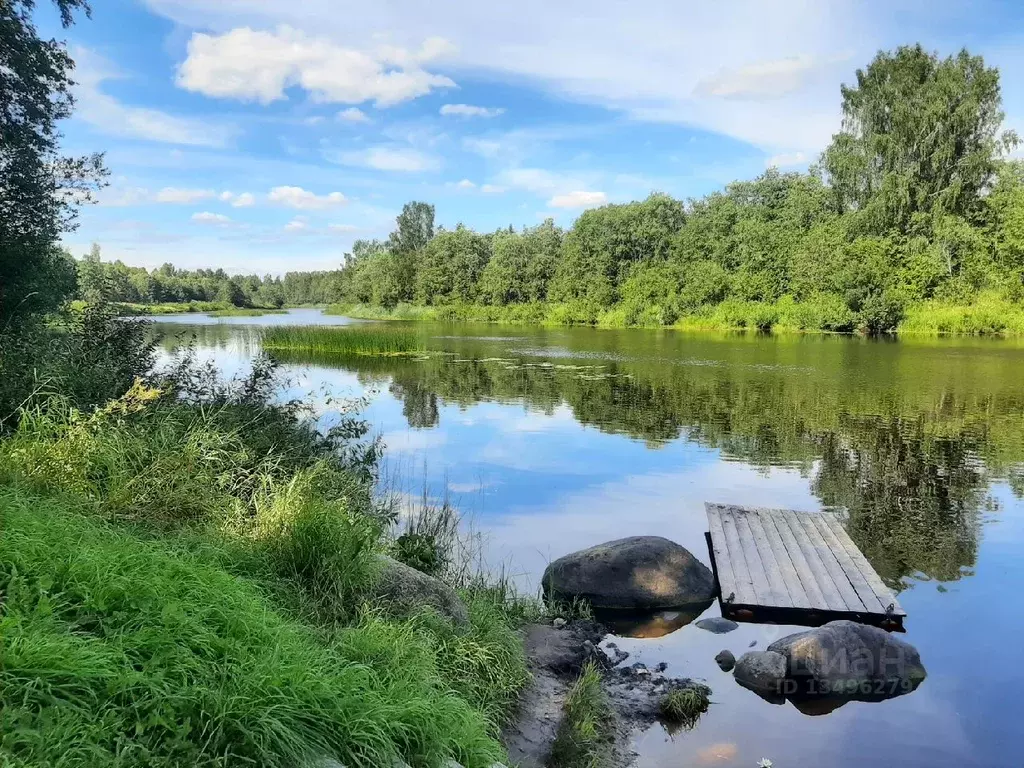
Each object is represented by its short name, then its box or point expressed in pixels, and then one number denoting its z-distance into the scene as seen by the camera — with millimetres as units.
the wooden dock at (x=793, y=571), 7270
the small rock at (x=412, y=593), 5402
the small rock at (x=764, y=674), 6066
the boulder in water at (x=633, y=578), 7816
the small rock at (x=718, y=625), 7258
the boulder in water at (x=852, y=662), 6059
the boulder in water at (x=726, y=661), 6544
